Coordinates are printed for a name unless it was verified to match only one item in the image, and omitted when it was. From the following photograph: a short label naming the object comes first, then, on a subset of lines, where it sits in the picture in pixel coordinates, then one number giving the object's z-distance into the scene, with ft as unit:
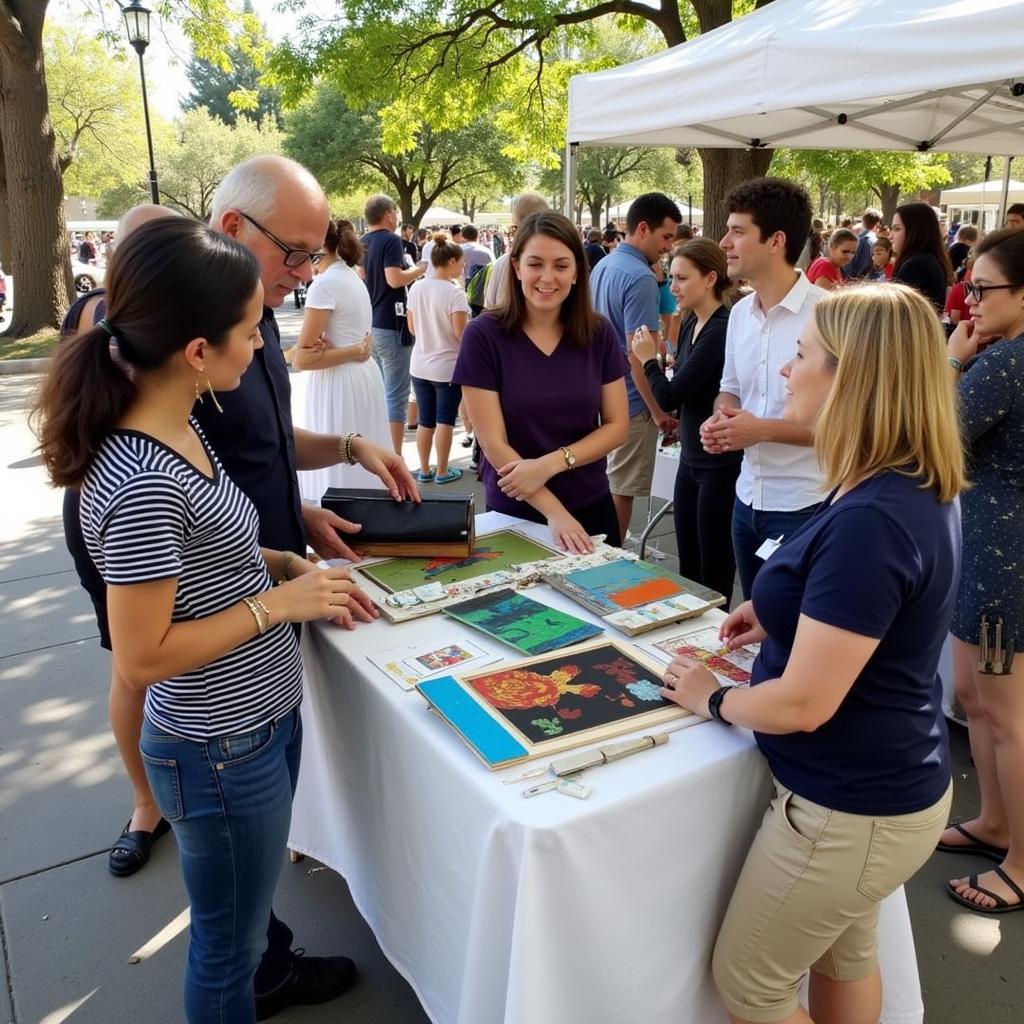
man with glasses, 5.82
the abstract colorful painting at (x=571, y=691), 4.77
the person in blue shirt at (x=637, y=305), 13.93
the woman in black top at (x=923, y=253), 18.89
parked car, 68.13
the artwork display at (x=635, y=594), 6.01
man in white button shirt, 8.44
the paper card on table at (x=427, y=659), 5.37
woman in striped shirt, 4.01
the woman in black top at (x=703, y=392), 10.75
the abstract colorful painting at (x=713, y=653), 5.33
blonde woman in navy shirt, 3.99
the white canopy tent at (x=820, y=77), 9.63
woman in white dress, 13.91
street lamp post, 36.91
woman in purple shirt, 7.80
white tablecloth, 4.16
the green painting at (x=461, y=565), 6.77
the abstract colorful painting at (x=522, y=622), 5.66
